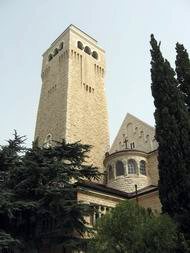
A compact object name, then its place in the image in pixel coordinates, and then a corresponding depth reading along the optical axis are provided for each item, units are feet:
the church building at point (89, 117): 90.73
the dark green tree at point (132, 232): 39.63
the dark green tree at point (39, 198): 51.57
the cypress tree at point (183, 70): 60.13
